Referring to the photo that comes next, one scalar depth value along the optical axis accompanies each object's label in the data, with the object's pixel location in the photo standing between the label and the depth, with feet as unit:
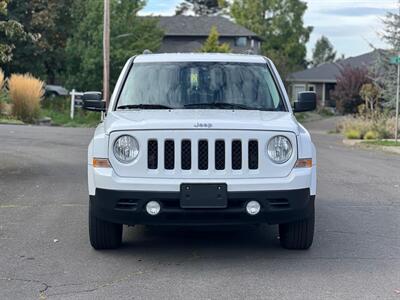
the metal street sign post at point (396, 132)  73.71
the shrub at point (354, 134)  87.40
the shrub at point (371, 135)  84.12
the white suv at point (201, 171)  20.16
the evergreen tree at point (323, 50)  391.04
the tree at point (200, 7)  318.82
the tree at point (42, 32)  138.31
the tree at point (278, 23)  234.38
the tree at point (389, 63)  101.24
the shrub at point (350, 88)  135.85
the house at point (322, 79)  195.62
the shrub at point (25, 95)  89.71
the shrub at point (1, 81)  82.11
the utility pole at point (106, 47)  104.32
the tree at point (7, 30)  39.55
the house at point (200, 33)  210.18
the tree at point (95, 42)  137.18
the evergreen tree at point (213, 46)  157.28
